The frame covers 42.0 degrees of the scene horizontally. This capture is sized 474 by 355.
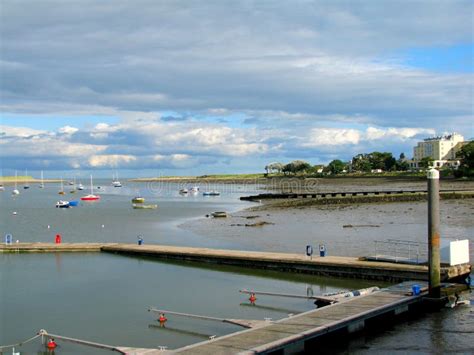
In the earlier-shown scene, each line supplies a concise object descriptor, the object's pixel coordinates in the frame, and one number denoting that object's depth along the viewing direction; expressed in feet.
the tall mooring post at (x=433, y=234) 69.92
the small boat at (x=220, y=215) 230.48
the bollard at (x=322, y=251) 101.91
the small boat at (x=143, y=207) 317.22
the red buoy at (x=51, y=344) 61.41
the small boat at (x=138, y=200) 346.74
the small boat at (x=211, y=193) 465.26
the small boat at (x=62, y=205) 343.26
